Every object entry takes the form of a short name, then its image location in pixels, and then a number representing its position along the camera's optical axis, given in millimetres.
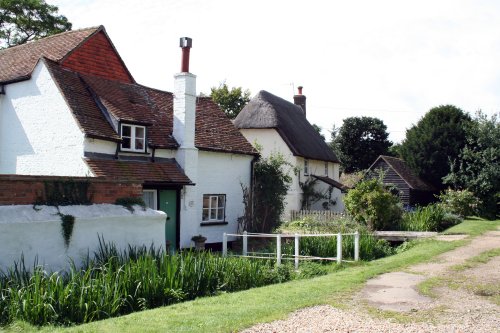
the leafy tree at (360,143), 56188
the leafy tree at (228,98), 50062
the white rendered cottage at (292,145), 32656
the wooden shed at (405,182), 40750
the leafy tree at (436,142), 42719
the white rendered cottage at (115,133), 17609
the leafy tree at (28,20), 34281
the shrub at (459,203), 33625
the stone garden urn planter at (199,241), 20000
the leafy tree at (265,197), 22886
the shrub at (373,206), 23281
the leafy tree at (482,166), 37094
